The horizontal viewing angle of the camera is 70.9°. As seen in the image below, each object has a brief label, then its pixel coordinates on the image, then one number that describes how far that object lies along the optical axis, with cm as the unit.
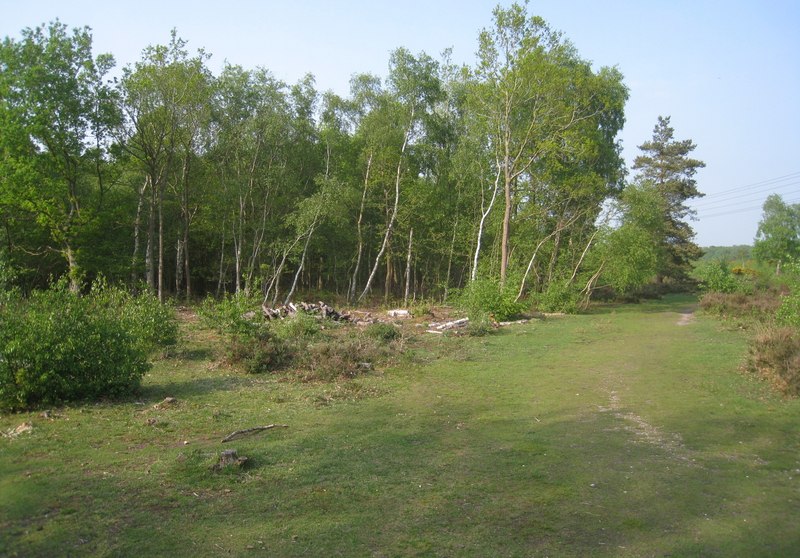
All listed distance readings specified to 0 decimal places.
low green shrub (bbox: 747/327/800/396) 975
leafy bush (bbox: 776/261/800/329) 1142
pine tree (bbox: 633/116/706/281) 4562
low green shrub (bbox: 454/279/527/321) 2250
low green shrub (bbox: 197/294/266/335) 1204
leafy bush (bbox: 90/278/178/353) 1099
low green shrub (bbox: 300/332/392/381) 1125
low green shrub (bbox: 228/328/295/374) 1145
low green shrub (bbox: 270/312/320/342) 1469
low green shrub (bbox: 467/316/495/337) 1854
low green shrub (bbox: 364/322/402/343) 1541
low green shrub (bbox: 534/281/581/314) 2923
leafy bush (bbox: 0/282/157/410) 765
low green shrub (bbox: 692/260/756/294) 2692
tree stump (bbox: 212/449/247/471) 571
